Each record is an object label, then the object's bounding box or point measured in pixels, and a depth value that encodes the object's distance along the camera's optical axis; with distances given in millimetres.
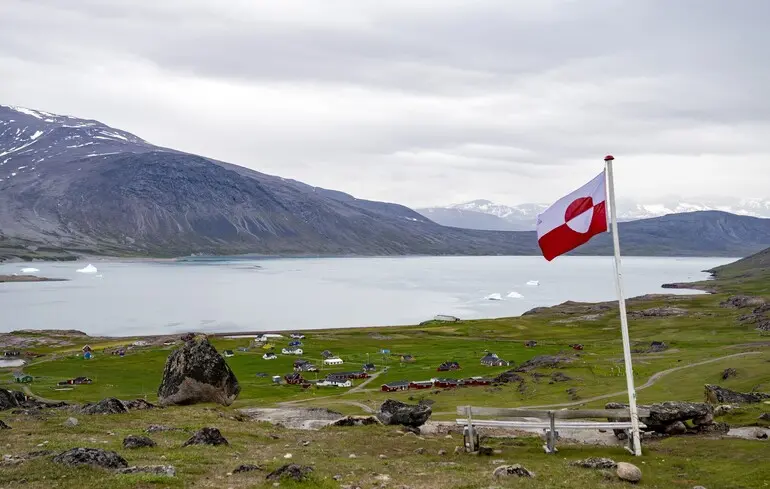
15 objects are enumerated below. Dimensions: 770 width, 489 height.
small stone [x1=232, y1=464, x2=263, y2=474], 18016
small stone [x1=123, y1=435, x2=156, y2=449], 21562
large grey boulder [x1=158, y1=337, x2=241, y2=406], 36750
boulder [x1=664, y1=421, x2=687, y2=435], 27323
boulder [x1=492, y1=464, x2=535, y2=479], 18203
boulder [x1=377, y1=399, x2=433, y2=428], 31031
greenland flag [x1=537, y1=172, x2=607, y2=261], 21141
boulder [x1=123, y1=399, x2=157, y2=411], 33656
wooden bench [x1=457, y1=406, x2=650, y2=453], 23109
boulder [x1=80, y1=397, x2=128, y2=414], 30938
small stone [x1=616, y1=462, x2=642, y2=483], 18484
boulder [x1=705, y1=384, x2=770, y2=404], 35469
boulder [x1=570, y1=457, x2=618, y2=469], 19812
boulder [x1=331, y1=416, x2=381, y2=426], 30562
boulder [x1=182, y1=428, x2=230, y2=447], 22984
